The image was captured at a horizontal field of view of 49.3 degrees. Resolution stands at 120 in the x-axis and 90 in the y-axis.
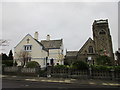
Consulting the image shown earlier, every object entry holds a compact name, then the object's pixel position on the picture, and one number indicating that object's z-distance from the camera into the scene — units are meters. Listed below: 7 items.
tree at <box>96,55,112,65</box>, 32.78
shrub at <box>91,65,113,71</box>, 19.27
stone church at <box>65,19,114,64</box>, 40.31
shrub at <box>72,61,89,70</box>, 19.95
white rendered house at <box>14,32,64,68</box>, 33.81
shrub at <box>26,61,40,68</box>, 22.23
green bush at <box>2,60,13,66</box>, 24.12
